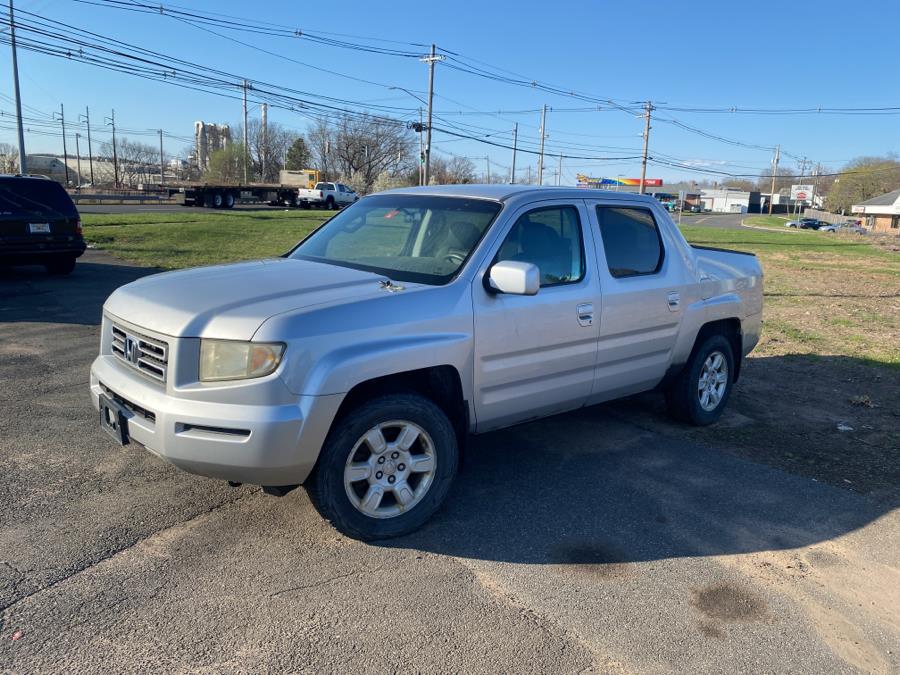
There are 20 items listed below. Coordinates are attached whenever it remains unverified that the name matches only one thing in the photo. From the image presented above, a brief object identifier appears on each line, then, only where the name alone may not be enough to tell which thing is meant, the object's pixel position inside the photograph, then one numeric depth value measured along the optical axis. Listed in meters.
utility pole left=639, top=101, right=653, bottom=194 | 58.68
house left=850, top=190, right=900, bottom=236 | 87.81
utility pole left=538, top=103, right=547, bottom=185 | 64.80
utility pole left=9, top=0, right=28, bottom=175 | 29.38
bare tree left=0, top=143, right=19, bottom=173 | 76.96
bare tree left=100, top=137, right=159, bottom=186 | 111.94
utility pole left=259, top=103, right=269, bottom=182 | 73.88
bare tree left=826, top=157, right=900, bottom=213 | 111.75
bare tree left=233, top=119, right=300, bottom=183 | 92.56
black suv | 11.33
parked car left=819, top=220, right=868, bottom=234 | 84.91
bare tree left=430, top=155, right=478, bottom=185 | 100.05
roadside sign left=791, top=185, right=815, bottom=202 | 111.50
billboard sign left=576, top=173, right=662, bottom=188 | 64.38
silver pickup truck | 3.23
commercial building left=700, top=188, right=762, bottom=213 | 154.38
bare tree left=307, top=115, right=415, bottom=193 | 87.88
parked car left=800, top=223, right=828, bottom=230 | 85.41
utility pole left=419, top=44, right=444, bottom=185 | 40.47
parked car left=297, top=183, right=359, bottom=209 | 48.44
